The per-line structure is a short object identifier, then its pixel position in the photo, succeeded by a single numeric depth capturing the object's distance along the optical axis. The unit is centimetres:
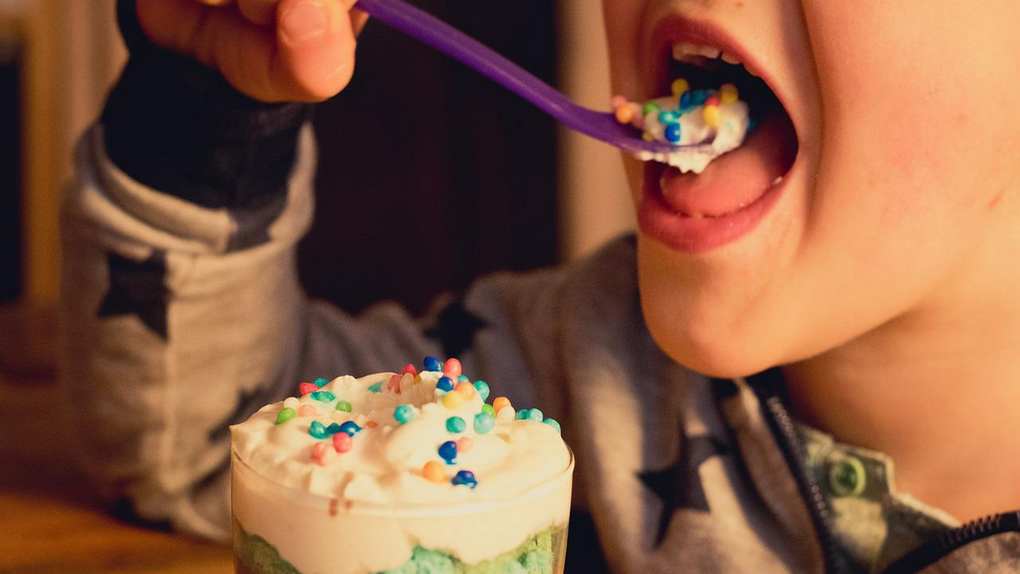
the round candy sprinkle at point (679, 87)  72
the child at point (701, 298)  64
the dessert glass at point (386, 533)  46
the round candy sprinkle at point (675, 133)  69
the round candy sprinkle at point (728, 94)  70
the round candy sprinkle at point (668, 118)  70
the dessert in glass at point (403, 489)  46
